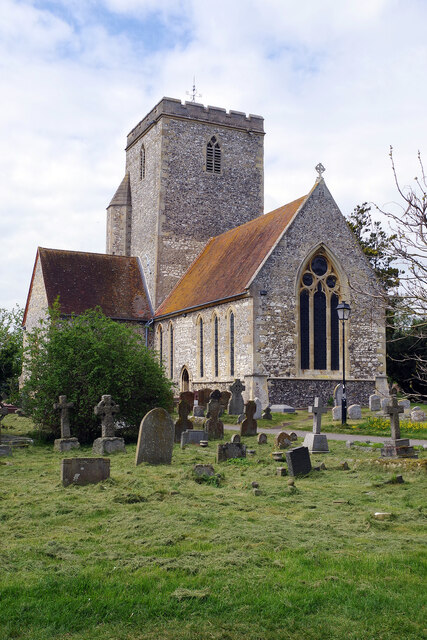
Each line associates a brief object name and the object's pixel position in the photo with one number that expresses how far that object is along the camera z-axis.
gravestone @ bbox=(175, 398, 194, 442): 14.62
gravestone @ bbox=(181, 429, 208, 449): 13.95
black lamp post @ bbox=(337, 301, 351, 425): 19.64
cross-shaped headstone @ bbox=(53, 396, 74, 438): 13.29
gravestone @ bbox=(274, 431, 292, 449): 13.02
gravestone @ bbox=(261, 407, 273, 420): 19.59
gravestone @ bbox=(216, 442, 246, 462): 11.13
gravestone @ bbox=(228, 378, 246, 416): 20.69
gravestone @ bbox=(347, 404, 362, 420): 19.52
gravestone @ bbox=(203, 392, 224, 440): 14.88
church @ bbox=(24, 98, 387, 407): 23.30
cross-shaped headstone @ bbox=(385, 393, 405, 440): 11.90
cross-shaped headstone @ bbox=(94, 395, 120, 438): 12.65
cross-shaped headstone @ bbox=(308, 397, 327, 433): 13.60
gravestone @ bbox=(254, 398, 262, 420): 19.78
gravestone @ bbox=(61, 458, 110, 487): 8.42
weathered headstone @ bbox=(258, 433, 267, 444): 13.86
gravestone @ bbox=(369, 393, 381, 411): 21.91
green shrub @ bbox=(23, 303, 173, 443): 14.20
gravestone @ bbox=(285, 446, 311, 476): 9.54
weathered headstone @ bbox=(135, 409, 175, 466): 10.65
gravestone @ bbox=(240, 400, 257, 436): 15.76
